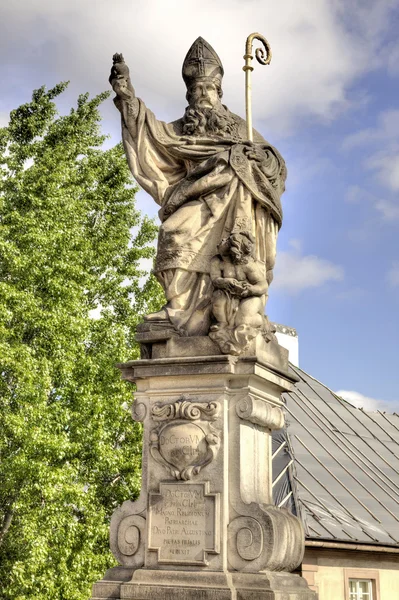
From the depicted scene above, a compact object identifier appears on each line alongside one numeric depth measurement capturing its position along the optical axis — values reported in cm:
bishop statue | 738
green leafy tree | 1562
